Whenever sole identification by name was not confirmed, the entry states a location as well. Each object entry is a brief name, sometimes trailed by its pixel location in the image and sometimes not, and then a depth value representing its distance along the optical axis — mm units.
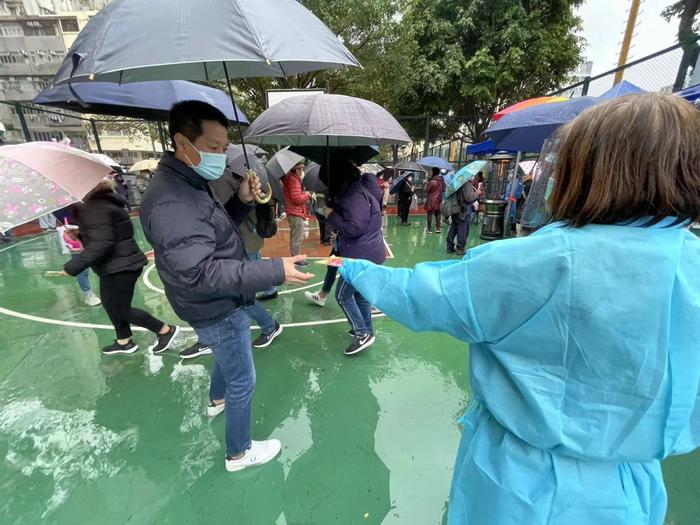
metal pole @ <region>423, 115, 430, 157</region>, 12328
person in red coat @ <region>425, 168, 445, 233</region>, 9047
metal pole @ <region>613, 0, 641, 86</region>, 10655
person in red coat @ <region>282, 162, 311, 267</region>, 5824
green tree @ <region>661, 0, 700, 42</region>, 11711
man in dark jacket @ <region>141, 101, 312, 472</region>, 1511
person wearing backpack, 6859
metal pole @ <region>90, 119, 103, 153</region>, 11227
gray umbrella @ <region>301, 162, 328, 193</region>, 5863
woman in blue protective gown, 782
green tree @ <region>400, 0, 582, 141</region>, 12070
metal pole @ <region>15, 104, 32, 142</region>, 8922
